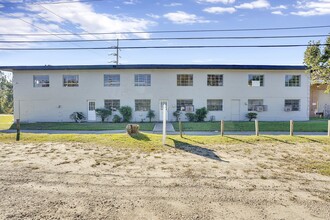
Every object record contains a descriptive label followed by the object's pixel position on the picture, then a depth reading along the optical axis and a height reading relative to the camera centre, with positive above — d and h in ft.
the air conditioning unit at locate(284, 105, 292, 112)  77.71 -0.39
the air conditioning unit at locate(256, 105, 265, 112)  76.84 -0.43
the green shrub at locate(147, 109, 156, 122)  74.79 -2.55
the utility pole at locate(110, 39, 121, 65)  129.18 +29.10
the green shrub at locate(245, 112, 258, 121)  76.07 -2.79
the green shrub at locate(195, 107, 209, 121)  74.18 -2.45
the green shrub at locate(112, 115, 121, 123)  73.78 -4.18
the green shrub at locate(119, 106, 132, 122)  74.33 -1.91
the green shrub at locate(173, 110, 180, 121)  75.41 -2.54
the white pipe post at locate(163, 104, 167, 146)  33.77 -2.34
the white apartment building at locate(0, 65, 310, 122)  76.33 +5.05
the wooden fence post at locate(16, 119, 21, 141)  38.90 -4.97
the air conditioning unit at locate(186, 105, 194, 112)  75.97 -0.52
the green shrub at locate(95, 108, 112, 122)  74.67 -2.28
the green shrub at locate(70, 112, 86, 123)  74.79 -3.35
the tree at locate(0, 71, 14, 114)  131.54 +1.55
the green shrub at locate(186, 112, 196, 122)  74.54 -3.15
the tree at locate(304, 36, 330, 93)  48.21 +10.39
